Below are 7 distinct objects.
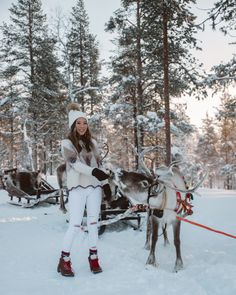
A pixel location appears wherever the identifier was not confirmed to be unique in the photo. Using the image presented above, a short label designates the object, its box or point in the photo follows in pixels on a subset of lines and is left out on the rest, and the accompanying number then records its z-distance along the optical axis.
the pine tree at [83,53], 25.72
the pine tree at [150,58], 14.71
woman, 4.18
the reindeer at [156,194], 4.71
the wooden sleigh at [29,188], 11.43
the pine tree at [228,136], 40.91
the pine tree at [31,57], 23.61
